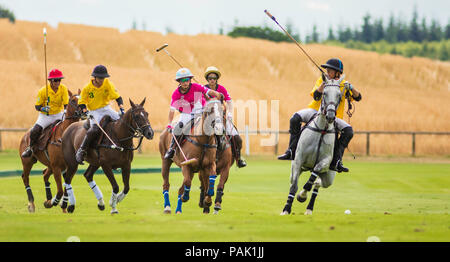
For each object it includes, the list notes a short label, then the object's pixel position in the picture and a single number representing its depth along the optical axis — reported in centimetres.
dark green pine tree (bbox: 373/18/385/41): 17862
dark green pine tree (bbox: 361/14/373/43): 17562
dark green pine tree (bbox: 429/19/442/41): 16612
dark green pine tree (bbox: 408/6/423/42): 17062
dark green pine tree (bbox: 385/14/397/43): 17725
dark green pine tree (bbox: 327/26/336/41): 18288
